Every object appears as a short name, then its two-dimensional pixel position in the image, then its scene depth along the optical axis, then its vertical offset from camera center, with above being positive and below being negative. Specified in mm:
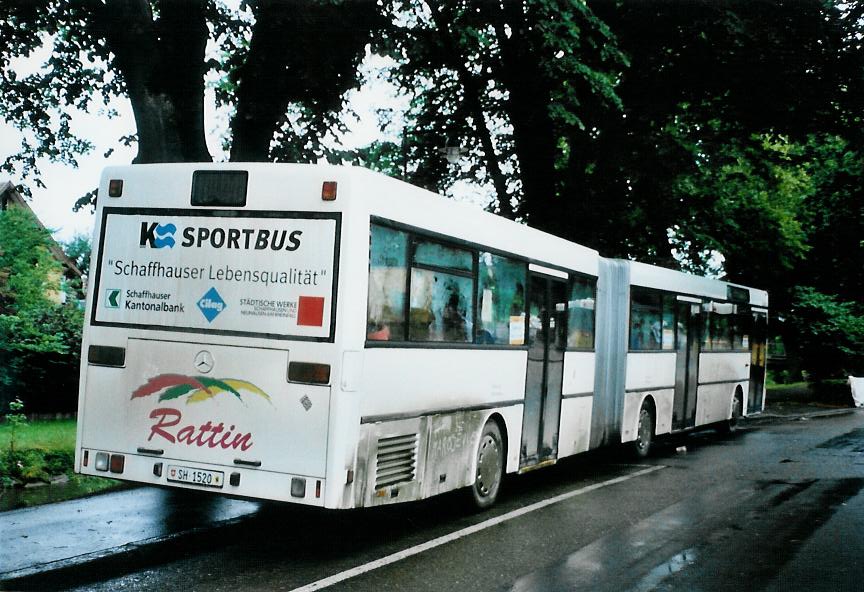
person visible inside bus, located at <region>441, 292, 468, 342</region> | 9367 +312
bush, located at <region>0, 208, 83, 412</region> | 15617 +128
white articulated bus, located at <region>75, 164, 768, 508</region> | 7617 +73
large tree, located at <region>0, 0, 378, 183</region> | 13898 +4160
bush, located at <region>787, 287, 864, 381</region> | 34594 +1534
